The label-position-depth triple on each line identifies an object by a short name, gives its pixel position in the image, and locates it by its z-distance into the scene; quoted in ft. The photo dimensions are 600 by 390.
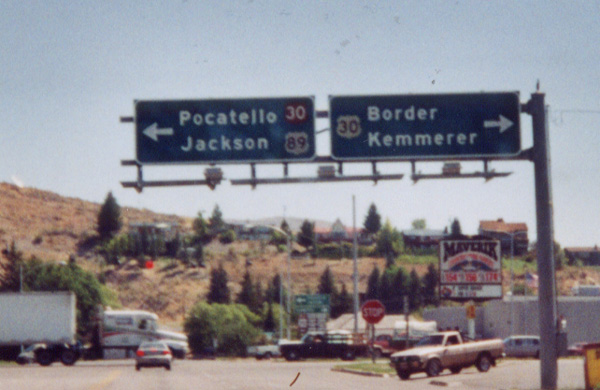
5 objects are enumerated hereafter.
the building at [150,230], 602.36
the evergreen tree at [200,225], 634.84
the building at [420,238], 592.19
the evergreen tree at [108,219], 579.07
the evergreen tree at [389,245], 606.14
